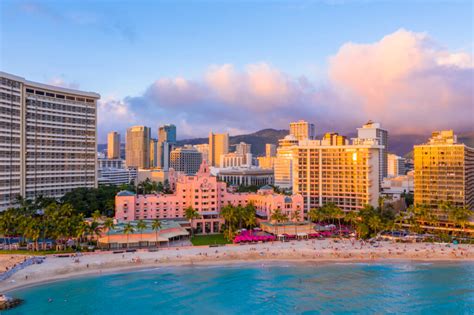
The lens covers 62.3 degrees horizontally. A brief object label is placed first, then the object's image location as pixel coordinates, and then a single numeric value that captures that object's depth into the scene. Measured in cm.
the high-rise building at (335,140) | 14312
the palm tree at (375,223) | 10169
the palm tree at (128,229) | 8844
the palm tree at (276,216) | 10138
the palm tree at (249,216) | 10056
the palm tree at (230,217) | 9912
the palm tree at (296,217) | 10510
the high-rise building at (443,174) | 12394
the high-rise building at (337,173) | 13225
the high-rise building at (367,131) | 17650
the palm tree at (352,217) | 10725
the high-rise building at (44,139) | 12250
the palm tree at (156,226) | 9017
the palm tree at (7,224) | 8604
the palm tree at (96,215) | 9056
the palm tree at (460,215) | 10212
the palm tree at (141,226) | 8906
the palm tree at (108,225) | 8816
